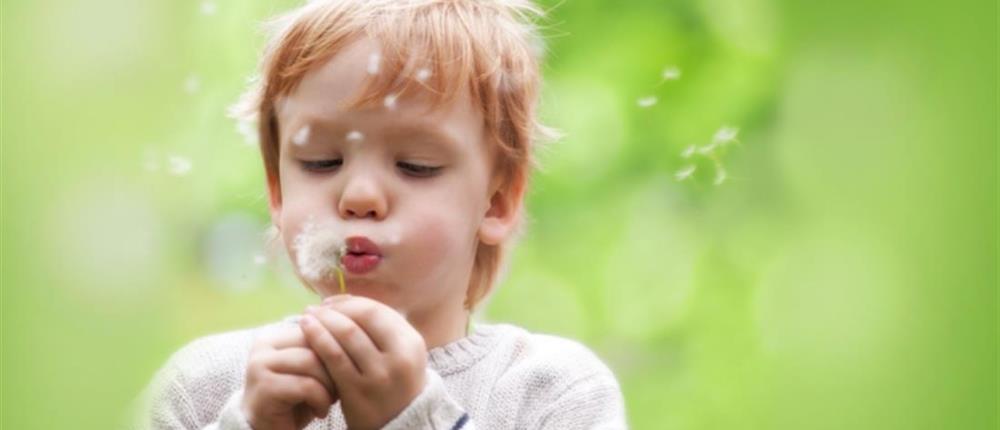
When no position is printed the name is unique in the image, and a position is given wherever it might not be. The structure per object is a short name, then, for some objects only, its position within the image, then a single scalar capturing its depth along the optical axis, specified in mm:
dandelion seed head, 1752
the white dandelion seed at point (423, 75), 1771
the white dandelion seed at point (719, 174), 2235
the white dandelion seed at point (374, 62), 1767
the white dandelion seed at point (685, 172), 2245
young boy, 1680
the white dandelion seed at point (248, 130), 1890
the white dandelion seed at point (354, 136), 1756
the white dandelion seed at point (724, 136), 2237
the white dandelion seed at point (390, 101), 1759
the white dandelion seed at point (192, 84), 2128
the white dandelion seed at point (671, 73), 2245
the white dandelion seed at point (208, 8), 2142
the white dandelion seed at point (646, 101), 2195
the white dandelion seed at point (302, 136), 1775
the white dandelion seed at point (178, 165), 2107
